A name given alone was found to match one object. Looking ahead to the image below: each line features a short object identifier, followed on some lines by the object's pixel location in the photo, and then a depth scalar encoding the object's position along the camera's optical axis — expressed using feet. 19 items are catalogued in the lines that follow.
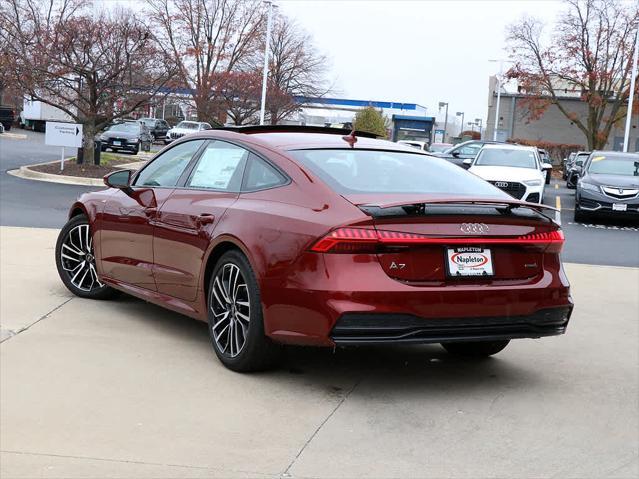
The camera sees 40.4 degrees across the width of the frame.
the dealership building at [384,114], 208.85
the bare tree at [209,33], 182.29
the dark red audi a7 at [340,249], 15.40
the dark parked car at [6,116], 167.84
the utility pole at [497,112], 199.24
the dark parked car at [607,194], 59.47
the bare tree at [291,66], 190.24
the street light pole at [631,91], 129.59
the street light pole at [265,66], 119.20
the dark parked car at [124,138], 115.85
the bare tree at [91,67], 77.71
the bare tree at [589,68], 165.99
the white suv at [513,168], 61.21
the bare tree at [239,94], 162.61
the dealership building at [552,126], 198.49
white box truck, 179.74
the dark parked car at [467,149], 85.97
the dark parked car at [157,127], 170.23
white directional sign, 77.77
